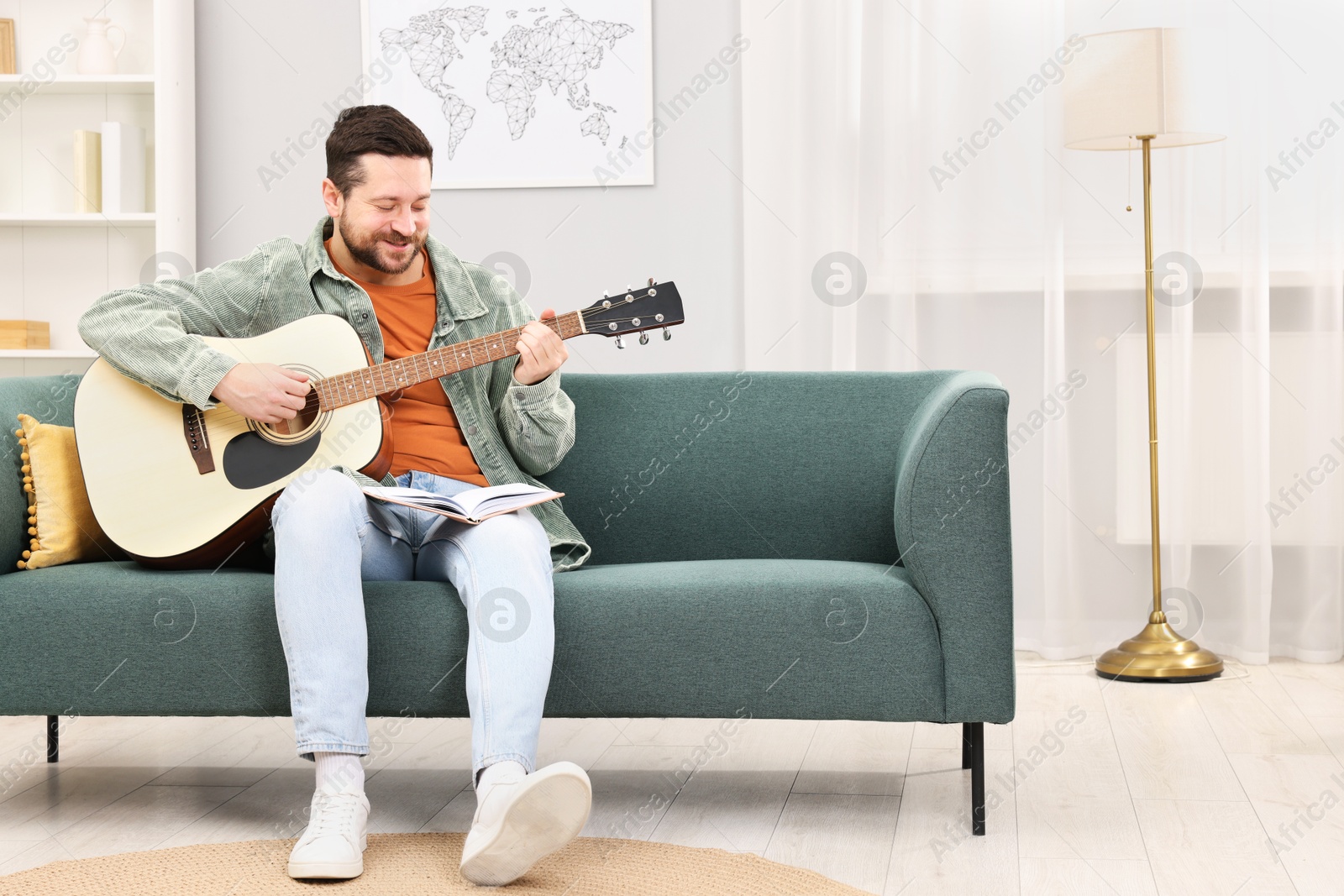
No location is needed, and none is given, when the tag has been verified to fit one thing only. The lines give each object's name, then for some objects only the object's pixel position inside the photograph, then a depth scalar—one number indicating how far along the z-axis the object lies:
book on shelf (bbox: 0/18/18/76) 3.17
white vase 3.13
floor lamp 2.66
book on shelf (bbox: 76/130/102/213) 3.13
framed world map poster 3.14
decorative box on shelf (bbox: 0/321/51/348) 3.11
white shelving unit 3.19
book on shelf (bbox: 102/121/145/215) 3.11
